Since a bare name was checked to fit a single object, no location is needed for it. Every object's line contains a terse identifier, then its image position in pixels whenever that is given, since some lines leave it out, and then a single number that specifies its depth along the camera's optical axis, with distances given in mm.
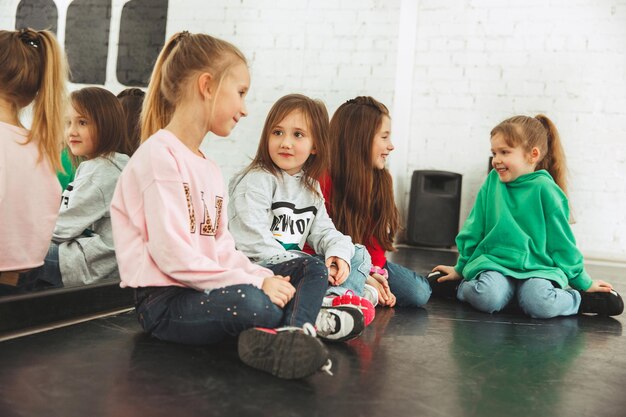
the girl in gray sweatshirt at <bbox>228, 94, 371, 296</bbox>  1766
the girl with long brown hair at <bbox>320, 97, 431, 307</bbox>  2152
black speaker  4750
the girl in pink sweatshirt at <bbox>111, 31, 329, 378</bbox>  1233
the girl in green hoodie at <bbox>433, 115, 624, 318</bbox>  2174
